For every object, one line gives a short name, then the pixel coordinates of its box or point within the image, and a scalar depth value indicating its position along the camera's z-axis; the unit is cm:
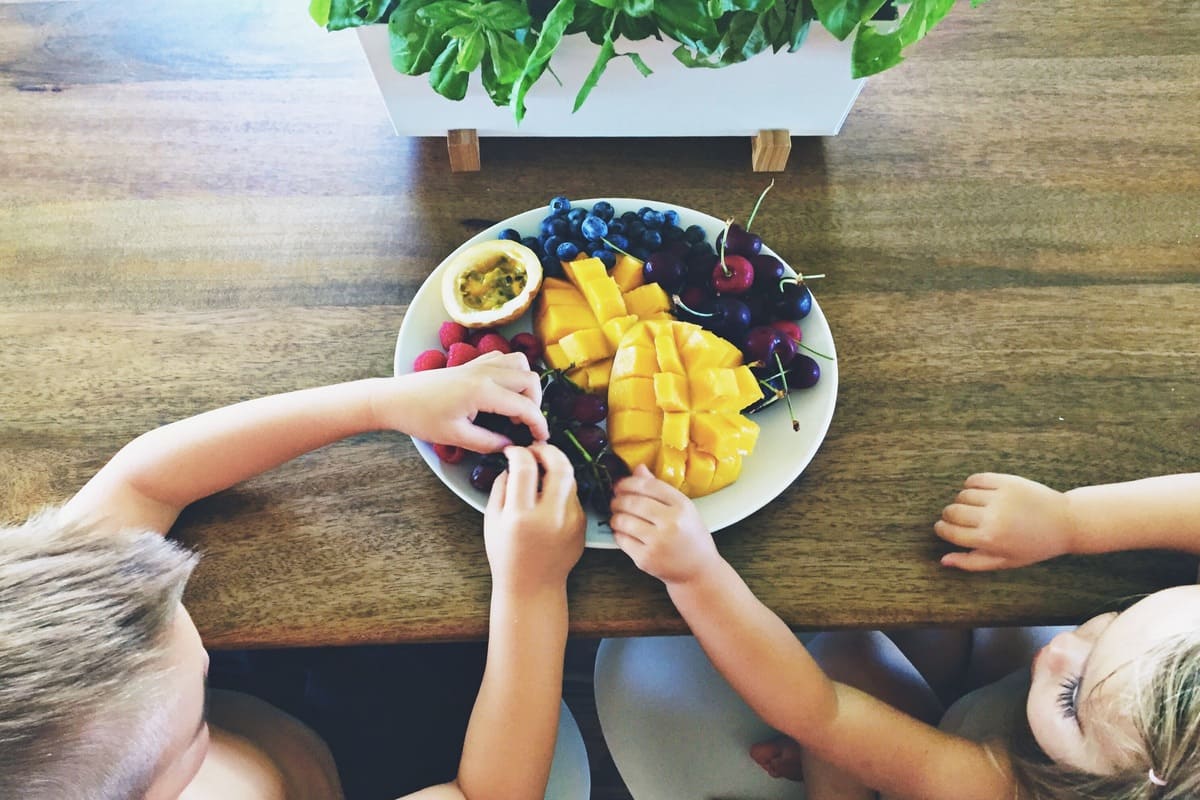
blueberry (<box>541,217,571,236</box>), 85
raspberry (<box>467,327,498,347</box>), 83
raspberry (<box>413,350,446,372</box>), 80
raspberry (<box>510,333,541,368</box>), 82
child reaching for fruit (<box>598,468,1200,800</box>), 67
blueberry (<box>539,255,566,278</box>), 85
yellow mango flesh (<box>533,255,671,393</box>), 80
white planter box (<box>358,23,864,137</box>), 85
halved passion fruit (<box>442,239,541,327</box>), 83
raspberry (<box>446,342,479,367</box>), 79
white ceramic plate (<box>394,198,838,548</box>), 75
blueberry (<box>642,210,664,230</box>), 87
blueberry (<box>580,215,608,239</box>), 84
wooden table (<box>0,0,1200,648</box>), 75
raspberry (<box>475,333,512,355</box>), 80
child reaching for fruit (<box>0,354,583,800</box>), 52
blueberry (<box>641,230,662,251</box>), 85
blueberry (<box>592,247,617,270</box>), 84
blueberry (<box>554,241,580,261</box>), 83
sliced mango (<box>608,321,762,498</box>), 75
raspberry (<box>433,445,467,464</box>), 75
